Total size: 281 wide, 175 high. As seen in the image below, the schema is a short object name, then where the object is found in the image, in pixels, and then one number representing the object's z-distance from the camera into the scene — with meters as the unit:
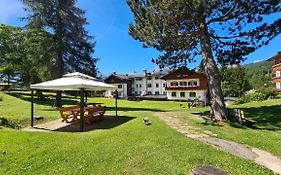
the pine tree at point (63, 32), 13.38
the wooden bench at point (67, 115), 6.97
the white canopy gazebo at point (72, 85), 5.93
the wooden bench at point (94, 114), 7.18
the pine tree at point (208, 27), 6.49
